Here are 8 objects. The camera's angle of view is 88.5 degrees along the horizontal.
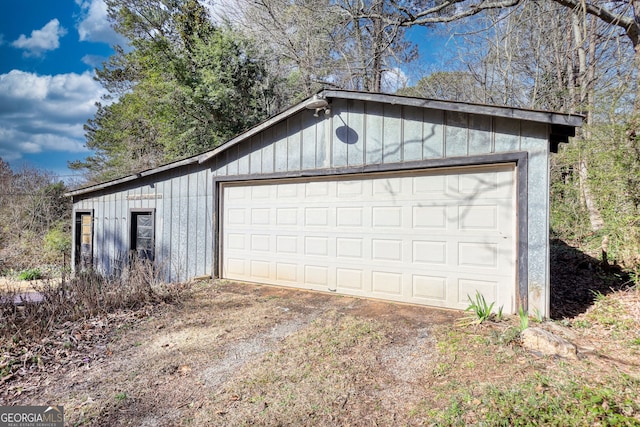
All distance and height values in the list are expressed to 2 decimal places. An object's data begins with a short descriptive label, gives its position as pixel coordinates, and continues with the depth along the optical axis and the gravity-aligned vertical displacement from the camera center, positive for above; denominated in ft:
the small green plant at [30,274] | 35.47 -6.77
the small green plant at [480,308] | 13.16 -3.91
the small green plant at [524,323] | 11.14 -3.66
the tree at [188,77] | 40.81 +17.83
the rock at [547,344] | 9.71 -3.92
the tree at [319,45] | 36.09 +19.68
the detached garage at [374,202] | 14.05 +0.68
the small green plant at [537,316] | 13.10 -4.05
